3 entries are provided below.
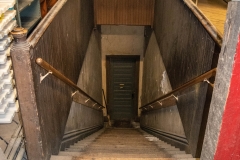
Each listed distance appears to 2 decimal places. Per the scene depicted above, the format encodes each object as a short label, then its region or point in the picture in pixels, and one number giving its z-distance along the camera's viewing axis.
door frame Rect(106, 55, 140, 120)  7.76
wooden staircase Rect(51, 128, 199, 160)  2.44
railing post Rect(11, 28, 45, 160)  1.70
